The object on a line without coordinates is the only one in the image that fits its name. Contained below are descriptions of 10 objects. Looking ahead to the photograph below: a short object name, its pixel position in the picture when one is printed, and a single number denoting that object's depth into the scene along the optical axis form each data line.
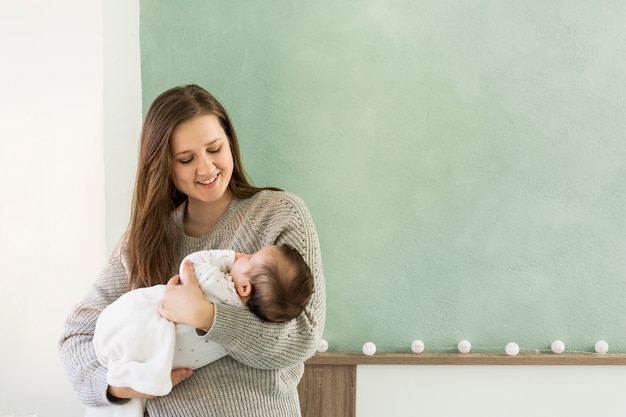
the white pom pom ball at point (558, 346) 2.23
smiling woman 1.69
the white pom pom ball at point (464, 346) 2.23
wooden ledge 2.22
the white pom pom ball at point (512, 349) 2.22
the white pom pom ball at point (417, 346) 2.23
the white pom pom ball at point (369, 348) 2.24
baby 1.62
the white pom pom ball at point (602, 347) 2.23
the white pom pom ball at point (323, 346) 2.26
